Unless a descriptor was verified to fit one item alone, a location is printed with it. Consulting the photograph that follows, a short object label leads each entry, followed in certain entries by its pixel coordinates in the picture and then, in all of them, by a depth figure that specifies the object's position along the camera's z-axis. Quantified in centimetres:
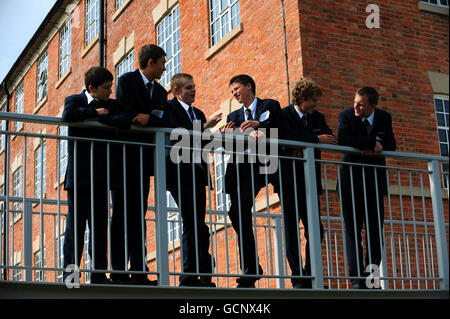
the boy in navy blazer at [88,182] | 552
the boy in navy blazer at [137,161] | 566
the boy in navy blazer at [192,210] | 603
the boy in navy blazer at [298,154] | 650
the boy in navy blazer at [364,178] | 665
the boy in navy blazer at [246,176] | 624
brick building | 1126
